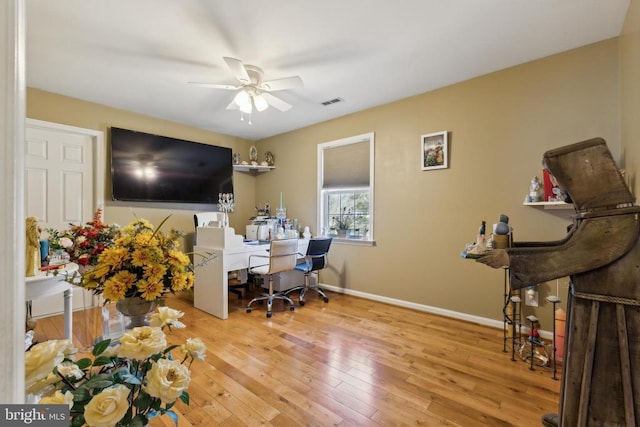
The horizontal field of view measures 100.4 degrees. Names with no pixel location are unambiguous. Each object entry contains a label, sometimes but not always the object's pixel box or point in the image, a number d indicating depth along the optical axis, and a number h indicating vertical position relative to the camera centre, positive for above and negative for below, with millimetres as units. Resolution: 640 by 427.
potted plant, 3979 -160
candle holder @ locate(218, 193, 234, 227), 3152 +66
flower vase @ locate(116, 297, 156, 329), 897 -336
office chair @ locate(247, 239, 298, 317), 3080 -605
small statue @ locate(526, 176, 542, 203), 2359 +183
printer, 3914 -259
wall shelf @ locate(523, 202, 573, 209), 2189 +61
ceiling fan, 2371 +1172
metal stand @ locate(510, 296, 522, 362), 2127 -960
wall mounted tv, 3543 +629
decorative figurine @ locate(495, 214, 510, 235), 1233 -75
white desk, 2986 -736
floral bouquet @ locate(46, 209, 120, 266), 1593 -192
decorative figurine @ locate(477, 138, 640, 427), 860 -227
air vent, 3326 +1402
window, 3713 +348
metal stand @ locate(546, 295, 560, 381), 1908 -936
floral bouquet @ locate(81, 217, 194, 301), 832 -192
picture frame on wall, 2980 +697
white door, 3010 +390
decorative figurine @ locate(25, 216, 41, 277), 1573 -224
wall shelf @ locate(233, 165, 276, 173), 4734 +789
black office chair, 3383 -648
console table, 1641 -471
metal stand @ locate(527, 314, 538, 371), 2023 -984
